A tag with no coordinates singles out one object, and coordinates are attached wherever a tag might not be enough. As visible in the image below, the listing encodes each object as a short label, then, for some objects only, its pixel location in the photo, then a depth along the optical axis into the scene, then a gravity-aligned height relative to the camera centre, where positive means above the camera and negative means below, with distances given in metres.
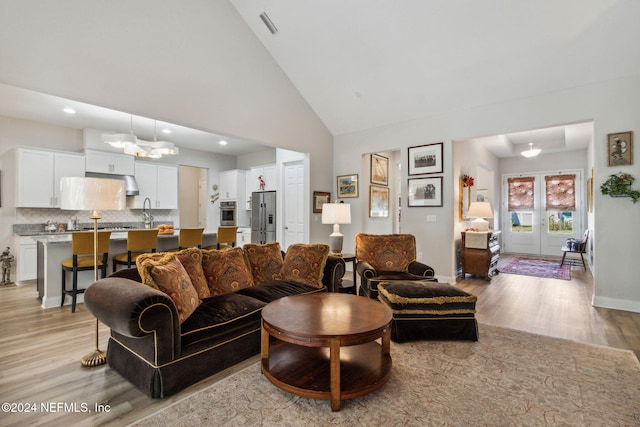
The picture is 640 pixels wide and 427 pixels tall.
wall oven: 7.79 +0.06
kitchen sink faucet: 6.17 -0.02
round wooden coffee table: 1.76 -0.92
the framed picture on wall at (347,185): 6.01 +0.61
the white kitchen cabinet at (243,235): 7.44 -0.50
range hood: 6.04 +0.71
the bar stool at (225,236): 5.00 -0.36
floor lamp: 2.28 +0.14
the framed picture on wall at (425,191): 5.01 +0.41
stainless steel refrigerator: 6.82 -0.02
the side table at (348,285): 3.65 -0.87
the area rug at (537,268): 5.77 -1.12
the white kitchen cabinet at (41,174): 5.15 +0.73
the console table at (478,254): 5.18 -0.67
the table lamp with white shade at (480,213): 5.41 +0.05
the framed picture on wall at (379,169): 6.26 +0.99
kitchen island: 3.70 -0.72
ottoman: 2.72 -0.92
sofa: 1.87 -0.72
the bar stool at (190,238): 4.50 -0.35
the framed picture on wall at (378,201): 6.20 +0.30
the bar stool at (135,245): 3.93 -0.40
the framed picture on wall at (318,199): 5.89 +0.32
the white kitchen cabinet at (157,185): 6.62 +0.70
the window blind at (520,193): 8.58 +0.67
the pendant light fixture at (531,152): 6.70 +1.43
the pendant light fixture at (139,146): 4.23 +1.06
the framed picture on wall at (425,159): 5.01 +0.97
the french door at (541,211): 7.94 +0.13
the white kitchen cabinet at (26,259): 5.00 -0.74
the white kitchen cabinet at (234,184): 7.77 +0.82
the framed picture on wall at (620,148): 3.60 +0.83
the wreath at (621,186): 3.53 +0.36
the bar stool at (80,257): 3.55 -0.52
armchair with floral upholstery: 3.52 -0.57
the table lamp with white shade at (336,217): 4.21 -0.03
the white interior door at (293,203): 6.24 +0.26
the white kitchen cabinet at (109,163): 5.85 +1.06
